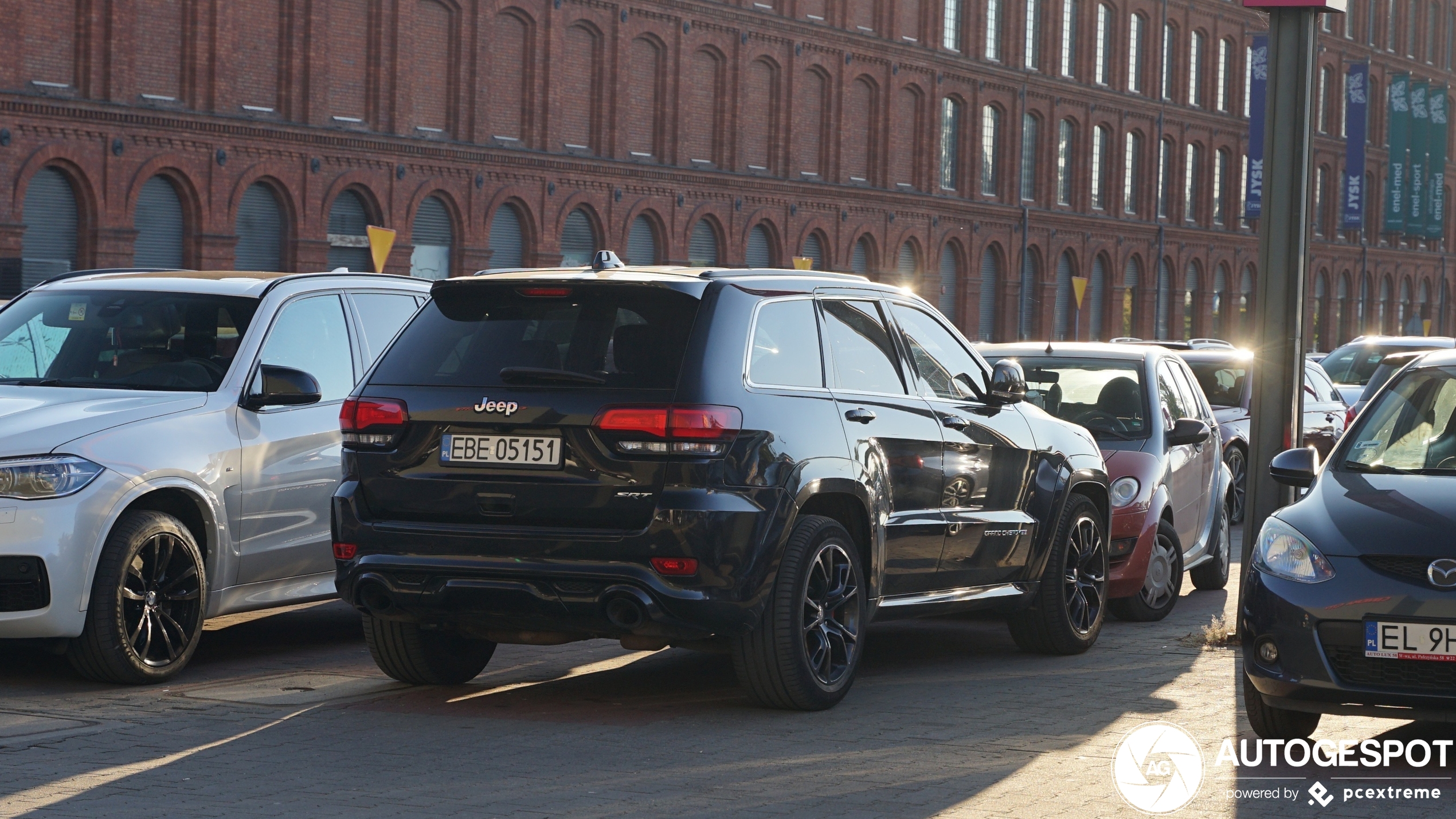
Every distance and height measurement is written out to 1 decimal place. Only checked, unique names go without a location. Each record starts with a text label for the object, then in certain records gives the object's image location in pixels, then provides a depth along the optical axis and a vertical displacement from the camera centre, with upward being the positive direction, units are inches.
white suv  299.0 -15.8
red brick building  1471.5 +228.8
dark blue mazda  241.1 -29.4
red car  419.5 -18.9
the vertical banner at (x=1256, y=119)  1669.5 +241.8
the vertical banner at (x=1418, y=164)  3041.3 +358.4
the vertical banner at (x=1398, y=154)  3009.4 +371.1
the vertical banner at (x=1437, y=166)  3041.3 +357.8
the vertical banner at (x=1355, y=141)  2753.4 +354.3
